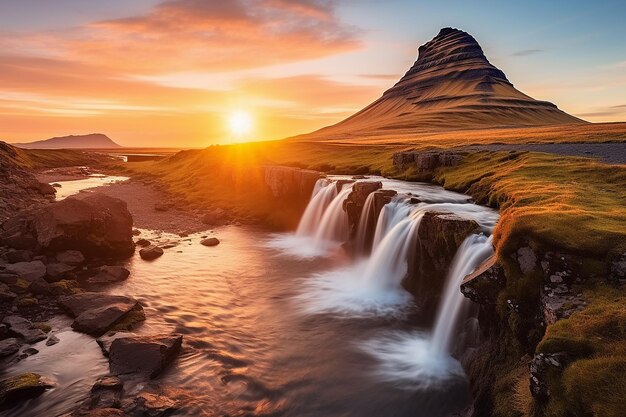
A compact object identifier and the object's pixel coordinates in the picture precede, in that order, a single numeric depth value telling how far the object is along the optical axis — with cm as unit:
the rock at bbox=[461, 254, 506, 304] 1455
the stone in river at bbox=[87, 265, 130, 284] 2594
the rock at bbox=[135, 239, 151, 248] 3534
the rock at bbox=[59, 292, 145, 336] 1889
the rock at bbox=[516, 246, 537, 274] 1383
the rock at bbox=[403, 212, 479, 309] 2092
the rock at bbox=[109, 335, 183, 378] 1550
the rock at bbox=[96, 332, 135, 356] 1711
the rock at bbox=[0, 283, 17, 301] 2114
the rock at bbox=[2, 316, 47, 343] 1792
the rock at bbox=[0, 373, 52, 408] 1400
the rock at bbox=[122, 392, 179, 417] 1328
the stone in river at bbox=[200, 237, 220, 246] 3744
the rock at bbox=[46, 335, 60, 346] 1760
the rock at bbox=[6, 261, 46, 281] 2418
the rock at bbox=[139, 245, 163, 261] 3173
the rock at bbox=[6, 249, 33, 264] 2647
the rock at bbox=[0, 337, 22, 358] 1642
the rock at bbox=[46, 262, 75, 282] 2488
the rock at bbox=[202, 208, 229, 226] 4672
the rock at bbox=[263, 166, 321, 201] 4678
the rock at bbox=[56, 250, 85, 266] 2758
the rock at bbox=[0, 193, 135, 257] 2872
